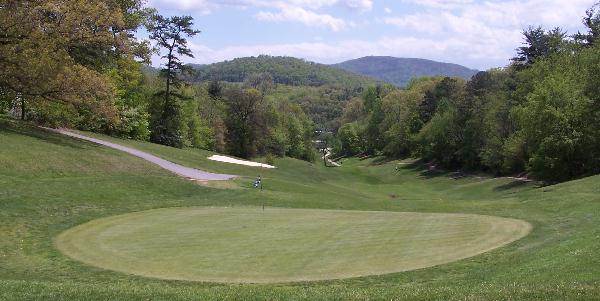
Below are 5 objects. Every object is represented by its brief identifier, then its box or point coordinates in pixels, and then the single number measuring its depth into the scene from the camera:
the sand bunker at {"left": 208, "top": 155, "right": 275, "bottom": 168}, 57.54
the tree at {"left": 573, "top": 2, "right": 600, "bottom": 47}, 72.62
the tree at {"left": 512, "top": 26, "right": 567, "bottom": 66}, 75.75
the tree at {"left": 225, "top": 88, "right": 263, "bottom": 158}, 85.75
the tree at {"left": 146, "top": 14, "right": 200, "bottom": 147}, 65.25
